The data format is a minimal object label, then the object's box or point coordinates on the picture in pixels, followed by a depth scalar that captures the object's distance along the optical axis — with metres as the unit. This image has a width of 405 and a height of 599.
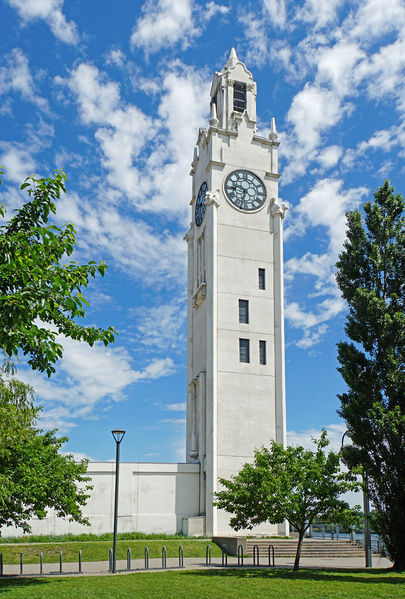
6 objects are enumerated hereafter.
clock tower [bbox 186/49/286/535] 44.91
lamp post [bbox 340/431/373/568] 26.56
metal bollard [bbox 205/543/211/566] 26.98
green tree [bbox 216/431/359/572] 23.72
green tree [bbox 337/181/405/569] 23.41
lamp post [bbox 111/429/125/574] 25.02
